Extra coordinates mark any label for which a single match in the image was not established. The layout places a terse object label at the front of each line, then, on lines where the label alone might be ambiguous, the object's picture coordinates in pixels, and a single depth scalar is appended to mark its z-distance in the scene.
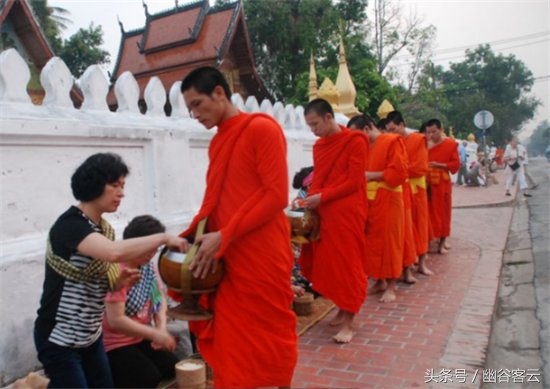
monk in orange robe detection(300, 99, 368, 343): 3.72
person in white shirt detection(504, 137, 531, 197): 14.28
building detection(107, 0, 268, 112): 17.12
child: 2.83
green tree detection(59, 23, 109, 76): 24.75
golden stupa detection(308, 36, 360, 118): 8.03
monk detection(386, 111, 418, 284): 5.09
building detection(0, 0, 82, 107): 11.30
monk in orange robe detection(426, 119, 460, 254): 6.78
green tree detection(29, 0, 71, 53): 25.42
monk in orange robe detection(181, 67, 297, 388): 2.23
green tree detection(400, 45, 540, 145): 45.71
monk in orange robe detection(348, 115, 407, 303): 4.62
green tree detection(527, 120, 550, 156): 98.44
